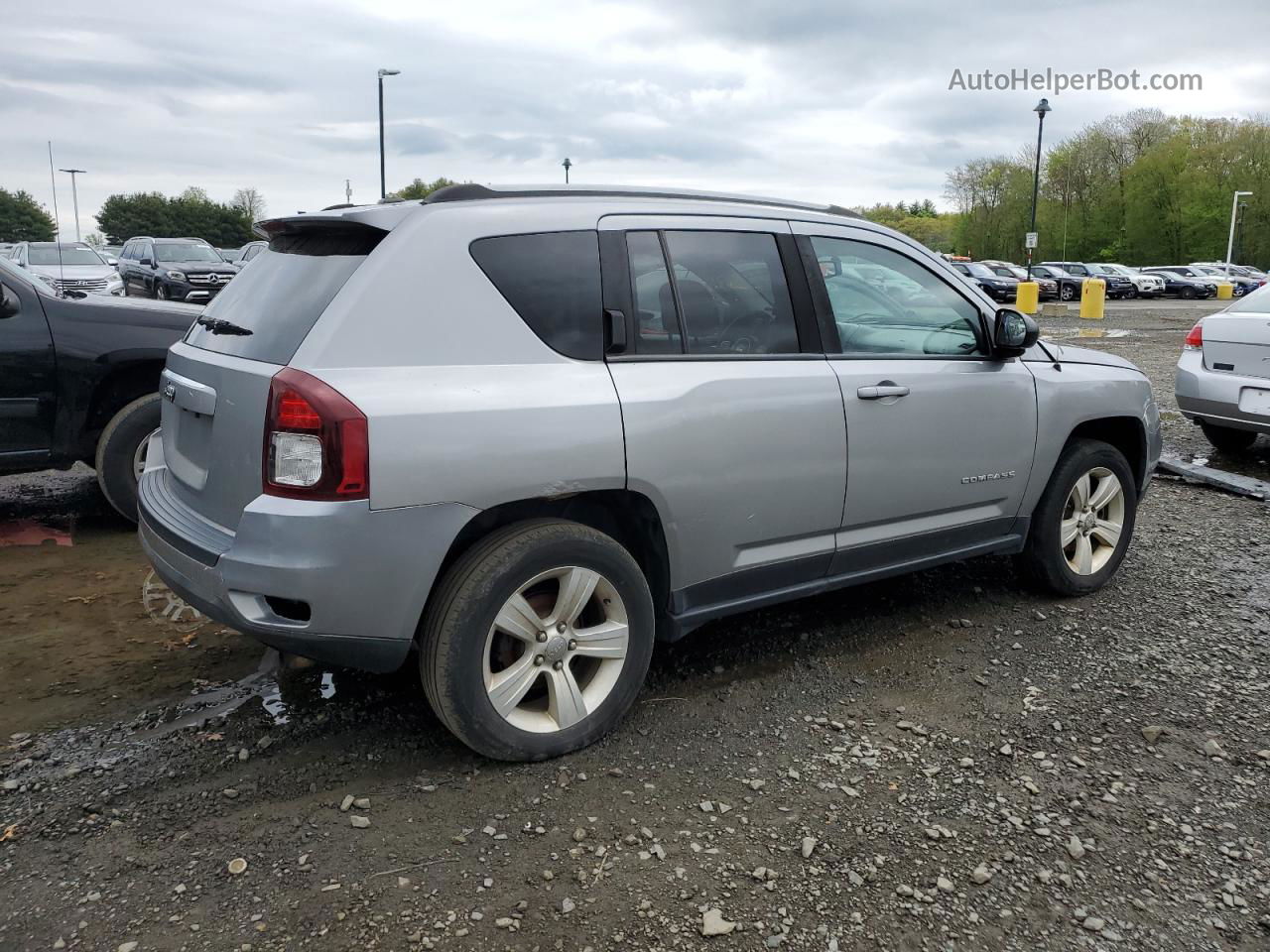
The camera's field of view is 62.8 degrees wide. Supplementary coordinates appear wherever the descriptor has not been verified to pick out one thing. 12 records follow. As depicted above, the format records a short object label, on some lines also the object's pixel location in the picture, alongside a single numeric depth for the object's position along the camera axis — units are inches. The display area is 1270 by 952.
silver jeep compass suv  114.8
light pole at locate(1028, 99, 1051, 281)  1667.1
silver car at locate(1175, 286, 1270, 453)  293.9
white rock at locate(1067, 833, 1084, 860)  110.9
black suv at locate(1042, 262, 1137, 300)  1769.2
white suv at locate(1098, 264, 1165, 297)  1802.4
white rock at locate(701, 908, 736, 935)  98.5
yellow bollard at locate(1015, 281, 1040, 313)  1285.7
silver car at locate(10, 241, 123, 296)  749.9
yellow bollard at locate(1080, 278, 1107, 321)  1092.5
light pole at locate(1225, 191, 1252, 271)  2310.8
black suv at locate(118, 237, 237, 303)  944.9
